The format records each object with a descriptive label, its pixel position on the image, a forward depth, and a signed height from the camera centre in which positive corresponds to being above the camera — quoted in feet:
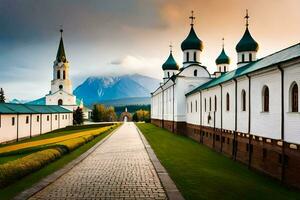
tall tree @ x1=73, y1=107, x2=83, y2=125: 232.32 -5.04
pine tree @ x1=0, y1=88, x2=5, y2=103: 273.50 +10.72
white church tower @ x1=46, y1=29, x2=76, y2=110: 240.73 +16.94
